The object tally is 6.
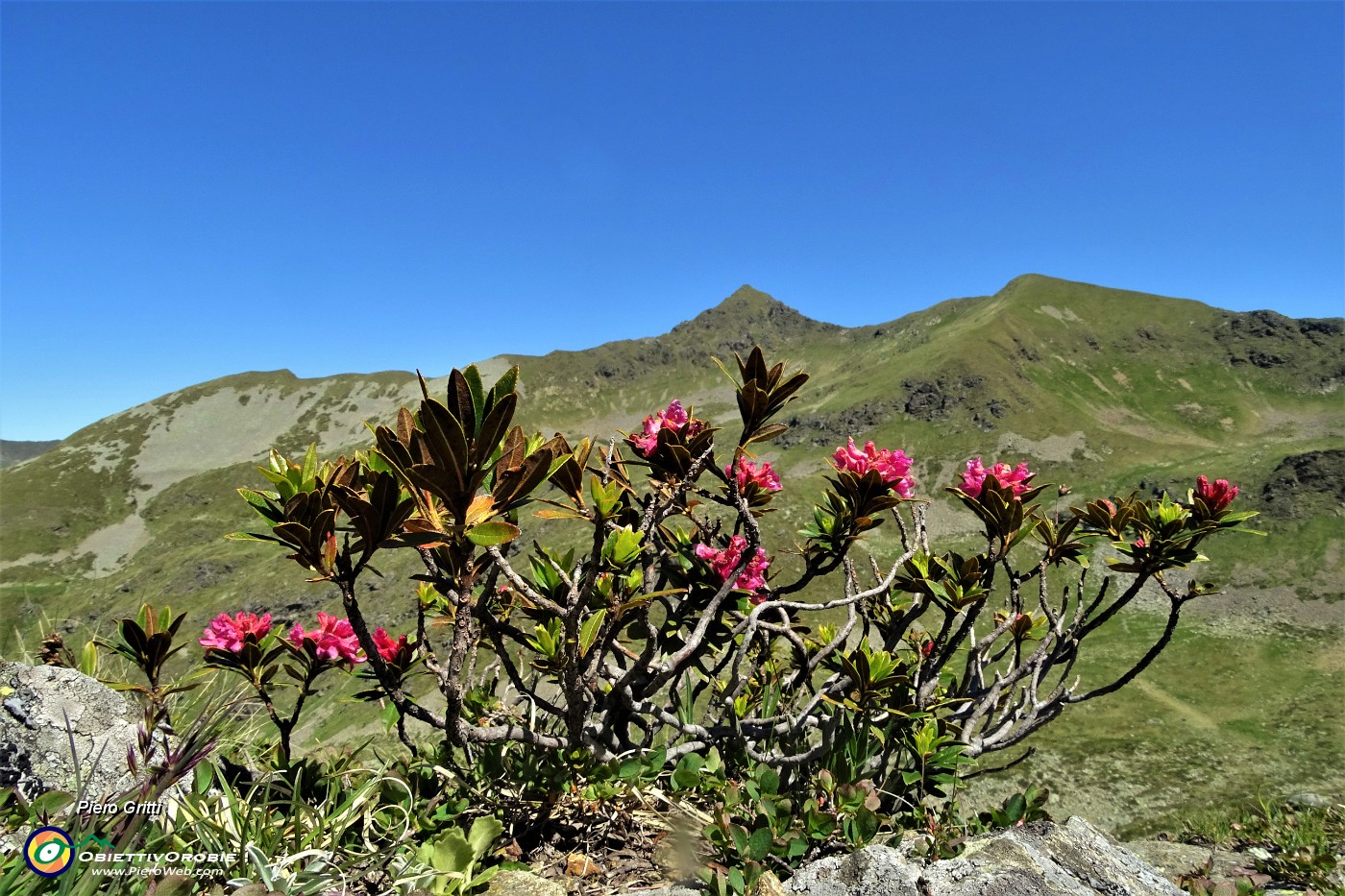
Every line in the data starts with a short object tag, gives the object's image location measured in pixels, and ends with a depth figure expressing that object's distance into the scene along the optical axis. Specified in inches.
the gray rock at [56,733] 21.2
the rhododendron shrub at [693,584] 19.6
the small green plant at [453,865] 19.2
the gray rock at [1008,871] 18.5
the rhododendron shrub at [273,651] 25.4
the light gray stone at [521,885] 19.8
